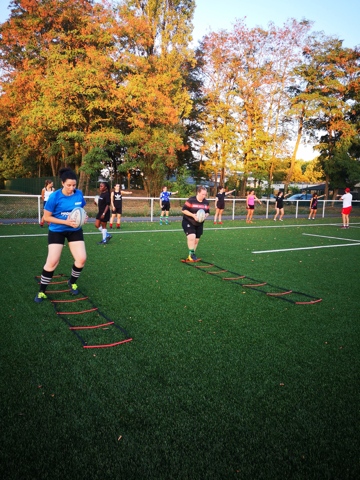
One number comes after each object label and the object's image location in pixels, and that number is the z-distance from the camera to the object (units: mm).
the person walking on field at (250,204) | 20781
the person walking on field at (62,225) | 5273
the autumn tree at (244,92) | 30219
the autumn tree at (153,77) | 24672
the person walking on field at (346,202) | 18161
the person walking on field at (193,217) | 8367
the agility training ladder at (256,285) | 5918
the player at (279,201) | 23000
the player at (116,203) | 15195
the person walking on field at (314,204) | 24100
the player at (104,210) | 11477
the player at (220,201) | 19906
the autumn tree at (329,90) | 34156
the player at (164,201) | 18391
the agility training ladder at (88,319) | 4098
